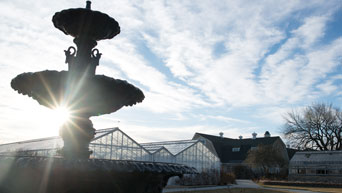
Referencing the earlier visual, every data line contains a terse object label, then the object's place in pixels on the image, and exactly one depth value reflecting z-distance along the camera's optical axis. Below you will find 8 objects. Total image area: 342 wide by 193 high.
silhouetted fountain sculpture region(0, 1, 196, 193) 3.57
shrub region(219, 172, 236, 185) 29.67
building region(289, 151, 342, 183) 36.25
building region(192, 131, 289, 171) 51.66
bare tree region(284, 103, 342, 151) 40.69
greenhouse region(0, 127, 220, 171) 23.03
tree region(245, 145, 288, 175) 35.88
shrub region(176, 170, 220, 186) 26.90
